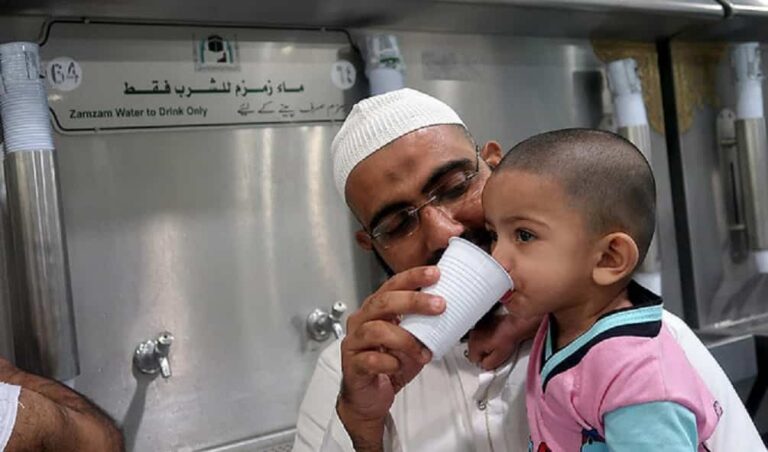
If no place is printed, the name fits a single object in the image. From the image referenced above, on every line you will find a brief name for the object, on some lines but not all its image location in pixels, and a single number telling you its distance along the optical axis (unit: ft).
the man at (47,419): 3.16
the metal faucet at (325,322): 4.95
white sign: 4.26
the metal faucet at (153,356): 4.35
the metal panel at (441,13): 4.23
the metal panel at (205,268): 4.29
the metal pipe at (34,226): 3.77
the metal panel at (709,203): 6.68
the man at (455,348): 3.26
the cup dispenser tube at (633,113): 6.01
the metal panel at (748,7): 5.89
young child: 2.44
